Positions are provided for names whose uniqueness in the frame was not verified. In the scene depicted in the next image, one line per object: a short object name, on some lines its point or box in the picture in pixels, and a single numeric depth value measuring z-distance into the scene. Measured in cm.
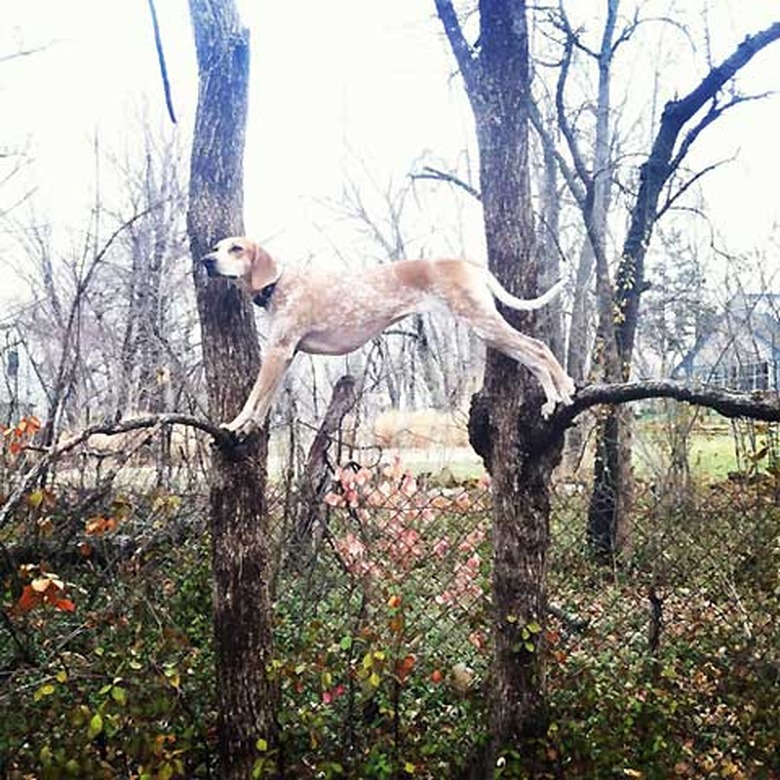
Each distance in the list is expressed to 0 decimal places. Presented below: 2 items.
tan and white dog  199
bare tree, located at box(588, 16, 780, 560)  474
